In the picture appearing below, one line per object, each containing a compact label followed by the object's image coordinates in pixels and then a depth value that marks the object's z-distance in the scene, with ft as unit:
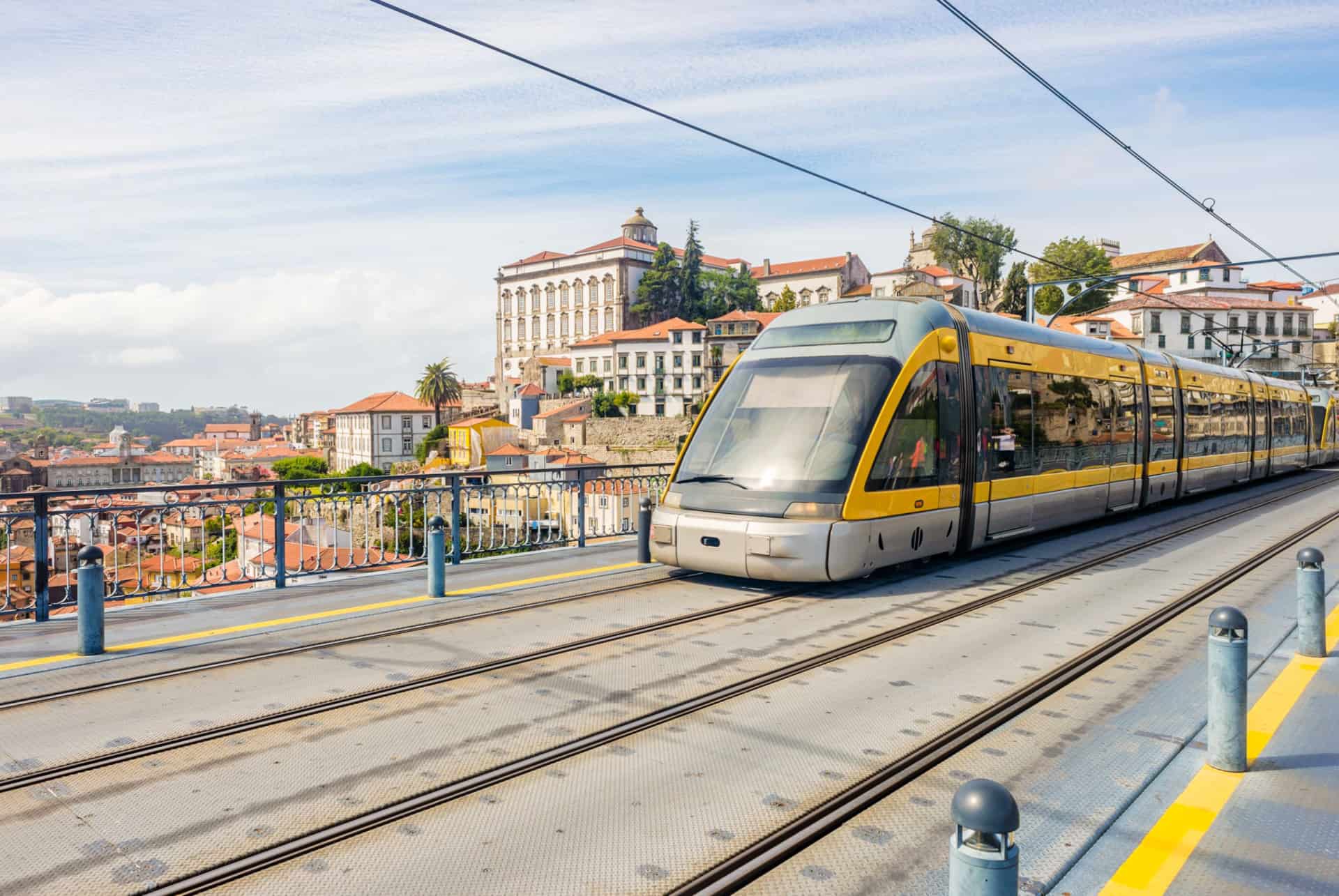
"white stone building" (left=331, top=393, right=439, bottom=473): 417.90
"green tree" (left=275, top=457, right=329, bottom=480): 398.83
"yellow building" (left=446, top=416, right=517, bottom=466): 340.80
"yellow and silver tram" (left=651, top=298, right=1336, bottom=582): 31.71
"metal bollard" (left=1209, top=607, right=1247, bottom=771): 16.39
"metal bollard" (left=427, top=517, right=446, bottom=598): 32.35
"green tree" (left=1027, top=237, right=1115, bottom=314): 311.68
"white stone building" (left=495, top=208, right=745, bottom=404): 435.53
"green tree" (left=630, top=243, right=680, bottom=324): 392.47
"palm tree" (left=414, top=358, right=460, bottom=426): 409.90
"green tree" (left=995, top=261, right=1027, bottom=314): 305.73
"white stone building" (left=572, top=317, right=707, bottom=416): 338.75
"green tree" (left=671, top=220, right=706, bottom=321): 392.47
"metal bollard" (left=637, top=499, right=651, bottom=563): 40.73
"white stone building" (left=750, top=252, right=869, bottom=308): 411.54
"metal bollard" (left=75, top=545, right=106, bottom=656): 24.63
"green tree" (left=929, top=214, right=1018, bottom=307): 358.43
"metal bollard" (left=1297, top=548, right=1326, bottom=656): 22.72
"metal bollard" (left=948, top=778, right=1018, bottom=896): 9.07
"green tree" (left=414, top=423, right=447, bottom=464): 384.88
